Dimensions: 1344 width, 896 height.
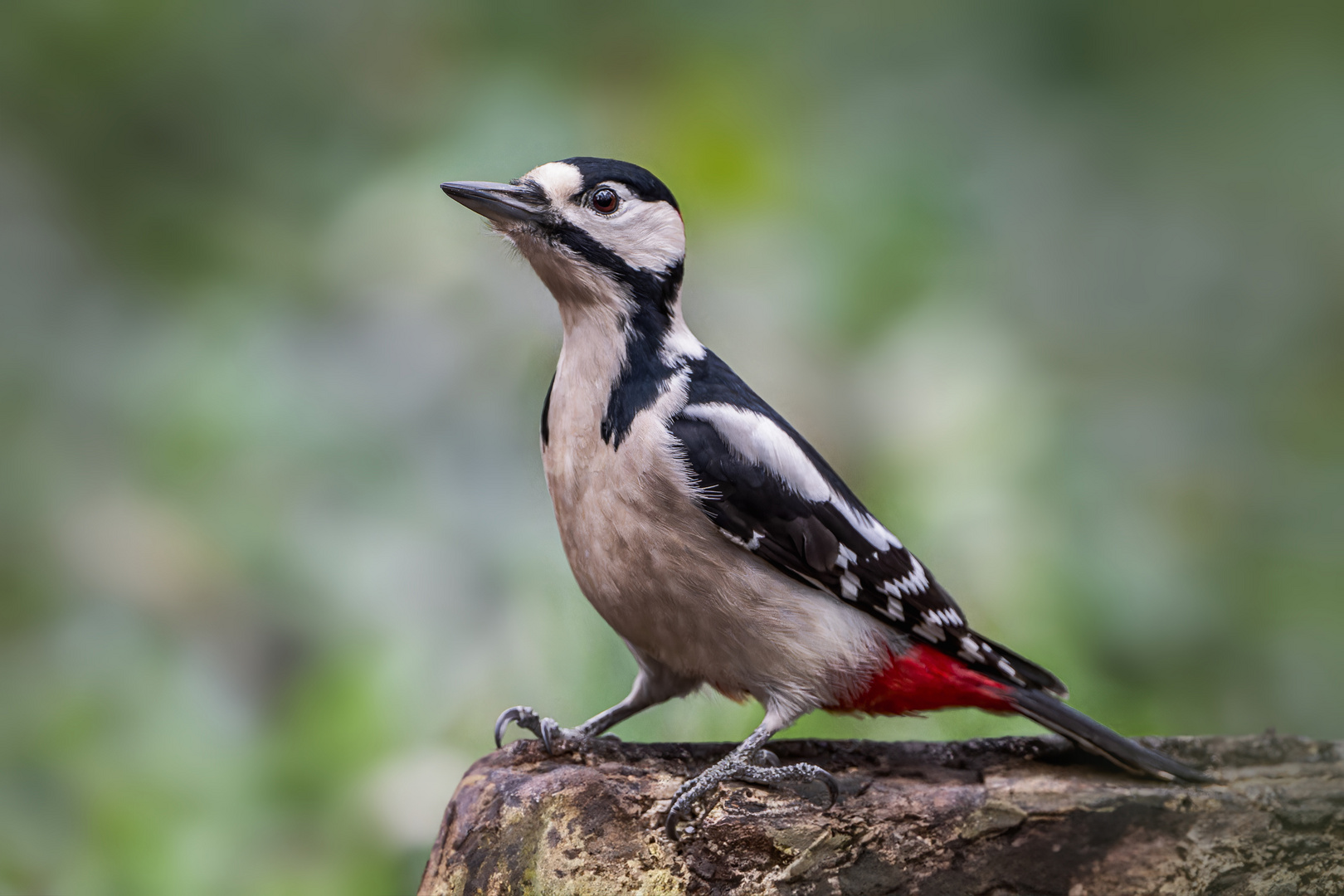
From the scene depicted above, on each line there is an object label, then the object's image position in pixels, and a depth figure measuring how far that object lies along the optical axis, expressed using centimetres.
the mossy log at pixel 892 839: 475
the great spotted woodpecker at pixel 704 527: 476
